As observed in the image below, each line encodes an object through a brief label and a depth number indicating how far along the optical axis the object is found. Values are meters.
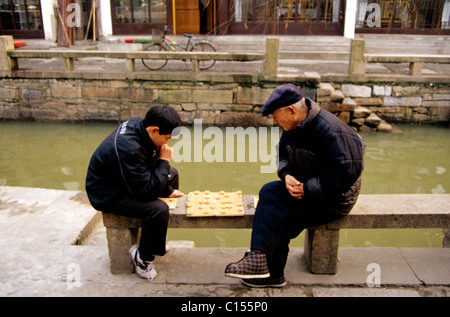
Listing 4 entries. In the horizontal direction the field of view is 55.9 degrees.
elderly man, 2.43
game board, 2.79
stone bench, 2.78
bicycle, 10.34
